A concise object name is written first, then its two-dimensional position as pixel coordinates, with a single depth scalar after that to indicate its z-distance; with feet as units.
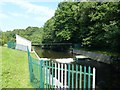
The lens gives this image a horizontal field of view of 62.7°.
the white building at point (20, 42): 34.62
